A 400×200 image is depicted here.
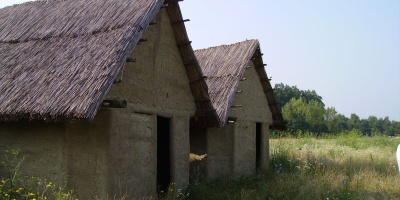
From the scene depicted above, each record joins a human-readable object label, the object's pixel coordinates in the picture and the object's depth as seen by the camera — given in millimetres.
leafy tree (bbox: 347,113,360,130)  81500
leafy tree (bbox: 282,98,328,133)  53062
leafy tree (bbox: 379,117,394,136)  77144
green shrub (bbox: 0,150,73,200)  6337
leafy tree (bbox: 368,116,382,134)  83250
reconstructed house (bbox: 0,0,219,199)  6297
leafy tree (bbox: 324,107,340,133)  56625
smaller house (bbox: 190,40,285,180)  10766
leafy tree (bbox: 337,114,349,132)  78650
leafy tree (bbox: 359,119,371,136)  83075
